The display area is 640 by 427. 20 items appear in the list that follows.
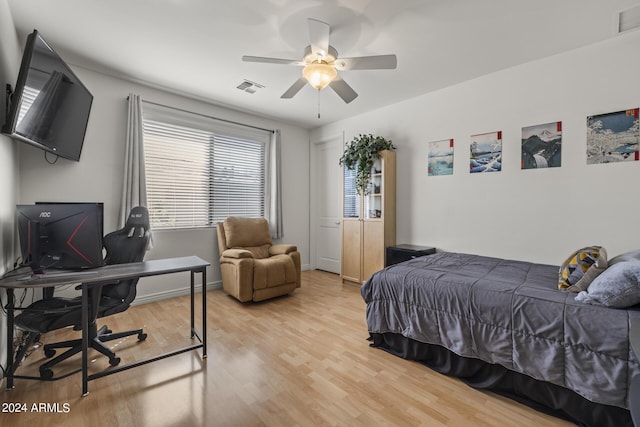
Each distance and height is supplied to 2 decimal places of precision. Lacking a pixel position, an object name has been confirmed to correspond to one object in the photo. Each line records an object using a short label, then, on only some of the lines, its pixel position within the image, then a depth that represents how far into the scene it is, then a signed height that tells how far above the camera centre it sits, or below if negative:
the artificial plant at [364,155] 4.14 +0.81
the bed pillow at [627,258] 1.88 -0.34
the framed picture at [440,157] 3.66 +0.69
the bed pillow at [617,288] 1.52 -0.45
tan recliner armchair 3.47 -0.72
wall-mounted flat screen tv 1.84 +0.82
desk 1.70 -0.47
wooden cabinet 4.09 -0.27
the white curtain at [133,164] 3.33 +0.52
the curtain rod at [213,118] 3.66 +1.36
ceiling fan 2.19 +1.21
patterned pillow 1.84 -0.42
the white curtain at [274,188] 4.82 +0.33
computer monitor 1.86 -0.18
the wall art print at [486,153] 3.24 +0.67
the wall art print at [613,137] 2.47 +0.66
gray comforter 1.49 -0.75
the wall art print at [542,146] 2.84 +0.66
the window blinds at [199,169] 3.68 +0.57
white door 5.13 +0.07
